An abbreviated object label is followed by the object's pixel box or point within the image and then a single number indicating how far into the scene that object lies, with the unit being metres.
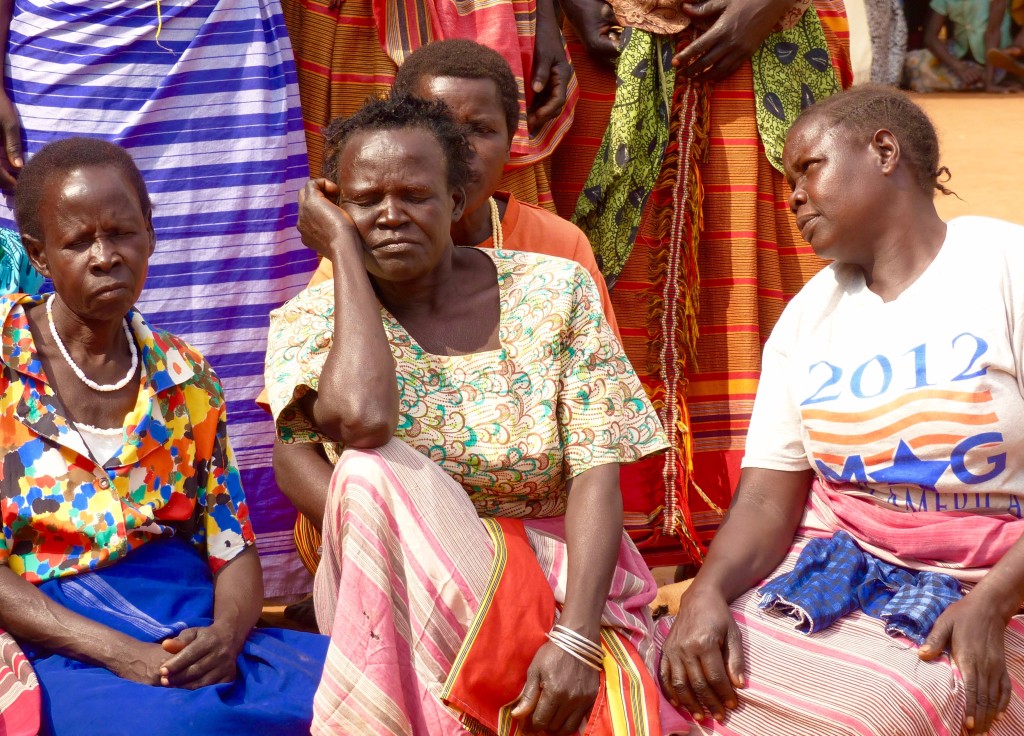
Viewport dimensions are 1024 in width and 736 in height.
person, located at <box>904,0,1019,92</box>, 15.06
